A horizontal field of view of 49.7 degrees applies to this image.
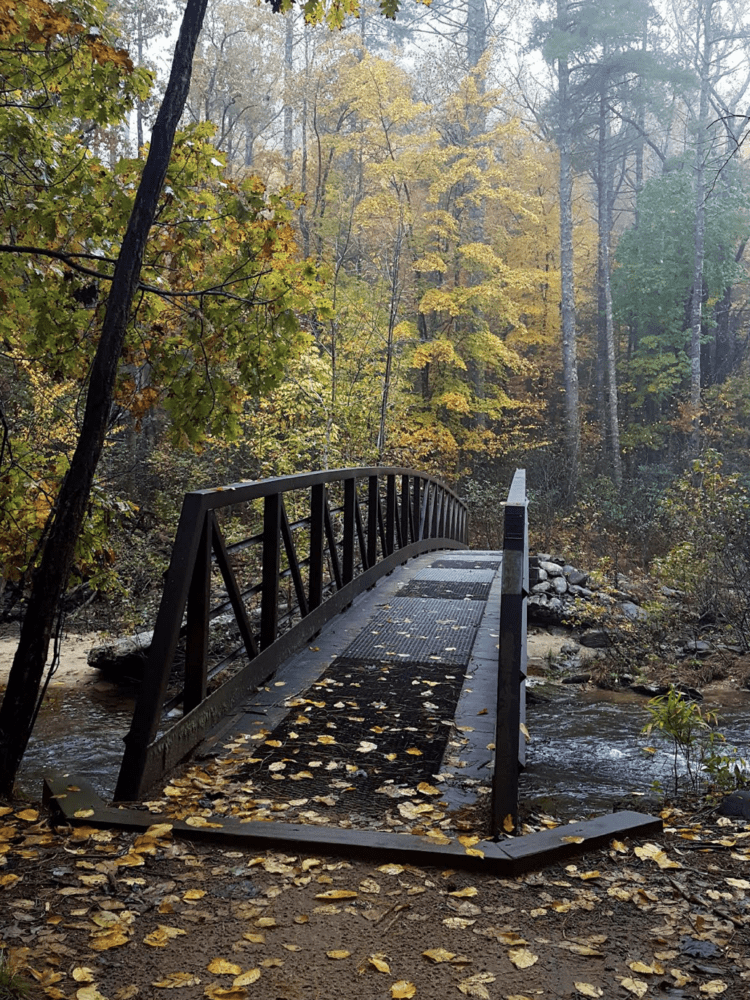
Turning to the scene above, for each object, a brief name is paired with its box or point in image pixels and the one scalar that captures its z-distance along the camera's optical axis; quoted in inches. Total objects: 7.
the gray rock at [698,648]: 370.3
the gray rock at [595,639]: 405.2
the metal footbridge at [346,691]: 127.2
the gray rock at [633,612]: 423.5
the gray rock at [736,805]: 151.2
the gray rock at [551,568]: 534.6
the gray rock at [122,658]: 365.4
